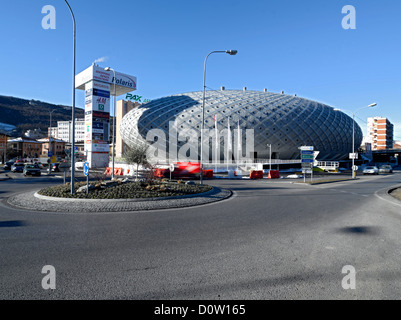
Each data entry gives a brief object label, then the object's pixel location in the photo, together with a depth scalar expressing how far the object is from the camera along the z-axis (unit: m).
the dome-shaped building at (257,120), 53.28
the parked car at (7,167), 37.60
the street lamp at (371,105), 24.58
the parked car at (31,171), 25.83
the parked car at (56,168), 34.31
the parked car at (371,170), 37.31
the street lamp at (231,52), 16.14
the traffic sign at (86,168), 10.99
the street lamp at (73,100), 11.32
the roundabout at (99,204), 9.12
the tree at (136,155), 19.25
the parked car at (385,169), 39.38
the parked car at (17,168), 33.03
